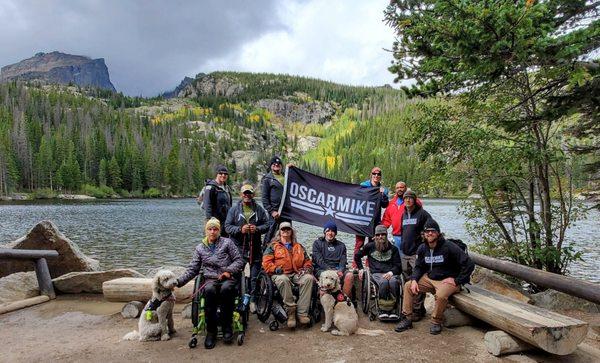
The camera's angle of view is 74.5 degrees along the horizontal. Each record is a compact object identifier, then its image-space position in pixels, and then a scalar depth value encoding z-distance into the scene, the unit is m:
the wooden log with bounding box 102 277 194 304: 8.16
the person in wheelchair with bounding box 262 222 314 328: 6.58
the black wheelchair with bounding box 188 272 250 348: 5.99
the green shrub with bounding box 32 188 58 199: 80.00
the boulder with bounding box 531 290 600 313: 8.23
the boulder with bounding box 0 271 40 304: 8.70
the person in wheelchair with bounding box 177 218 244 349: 6.00
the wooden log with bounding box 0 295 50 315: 7.95
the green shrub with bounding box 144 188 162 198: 97.56
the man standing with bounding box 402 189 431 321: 7.60
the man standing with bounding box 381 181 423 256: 8.12
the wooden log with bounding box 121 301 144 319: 7.53
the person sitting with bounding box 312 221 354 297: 7.32
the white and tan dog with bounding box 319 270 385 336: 6.32
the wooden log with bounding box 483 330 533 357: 5.32
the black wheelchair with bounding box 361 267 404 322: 6.93
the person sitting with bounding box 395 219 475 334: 6.41
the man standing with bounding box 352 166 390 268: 8.65
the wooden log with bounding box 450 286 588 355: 4.91
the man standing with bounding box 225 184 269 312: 7.25
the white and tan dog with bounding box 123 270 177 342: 6.12
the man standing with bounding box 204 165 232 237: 7.90
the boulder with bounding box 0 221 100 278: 9.85
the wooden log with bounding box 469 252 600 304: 5.92
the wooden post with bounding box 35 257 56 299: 8.93
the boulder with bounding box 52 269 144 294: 9.09
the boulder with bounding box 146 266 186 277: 9.30
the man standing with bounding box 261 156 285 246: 8.16
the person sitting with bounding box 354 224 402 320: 6.87
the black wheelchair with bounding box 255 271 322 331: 6.63
